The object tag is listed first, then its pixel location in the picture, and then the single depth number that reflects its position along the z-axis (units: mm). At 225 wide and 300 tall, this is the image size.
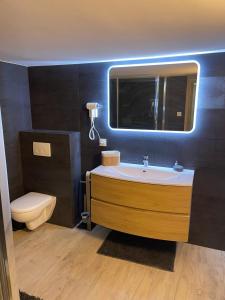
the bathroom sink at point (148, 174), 2117
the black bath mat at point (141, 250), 2238
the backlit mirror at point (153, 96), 2289
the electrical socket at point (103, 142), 2766
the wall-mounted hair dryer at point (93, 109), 2654
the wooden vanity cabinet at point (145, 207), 2066
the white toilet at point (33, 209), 2454
